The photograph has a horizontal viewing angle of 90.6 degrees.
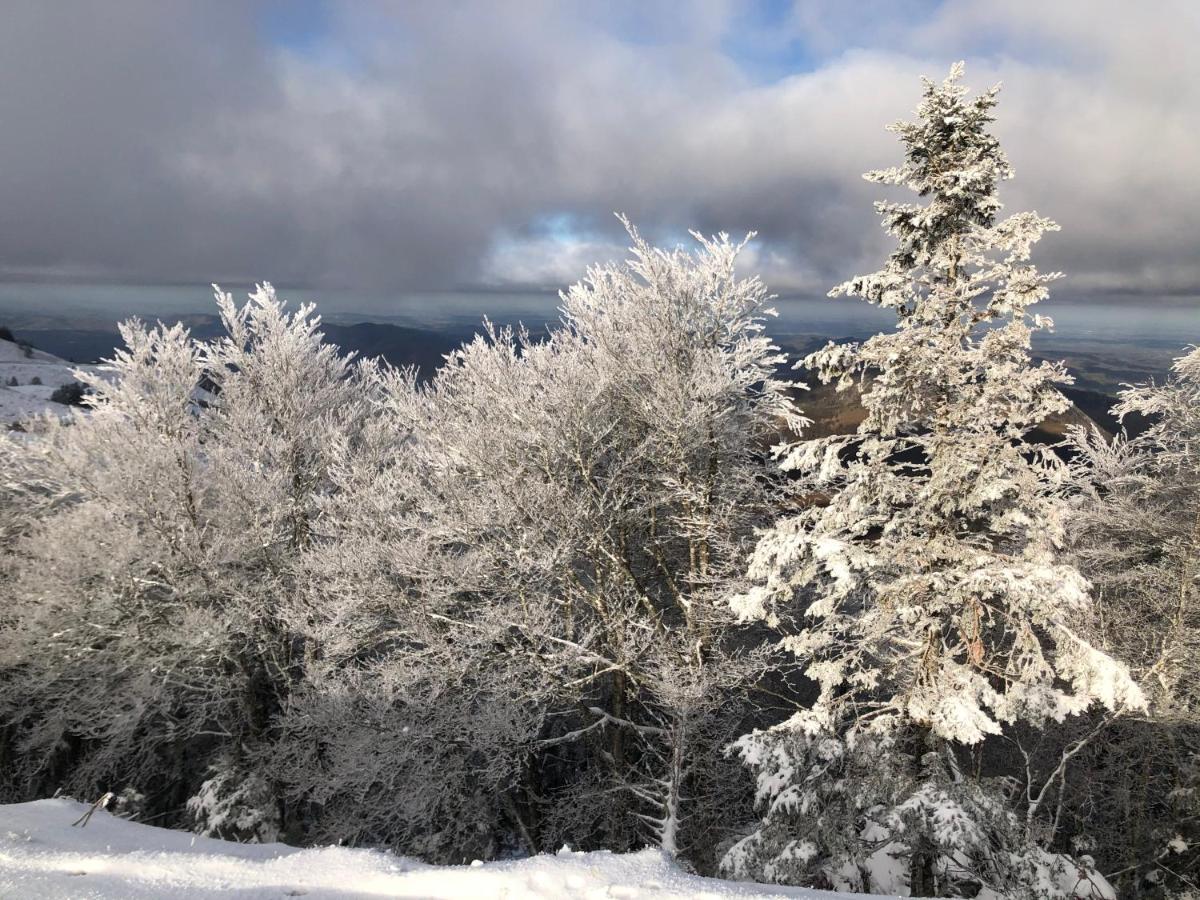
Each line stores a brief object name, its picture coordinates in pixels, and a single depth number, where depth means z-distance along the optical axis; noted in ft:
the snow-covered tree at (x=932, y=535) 21.29
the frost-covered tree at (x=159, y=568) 38.47
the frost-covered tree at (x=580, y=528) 34.01
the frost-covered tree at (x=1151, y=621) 32.50
